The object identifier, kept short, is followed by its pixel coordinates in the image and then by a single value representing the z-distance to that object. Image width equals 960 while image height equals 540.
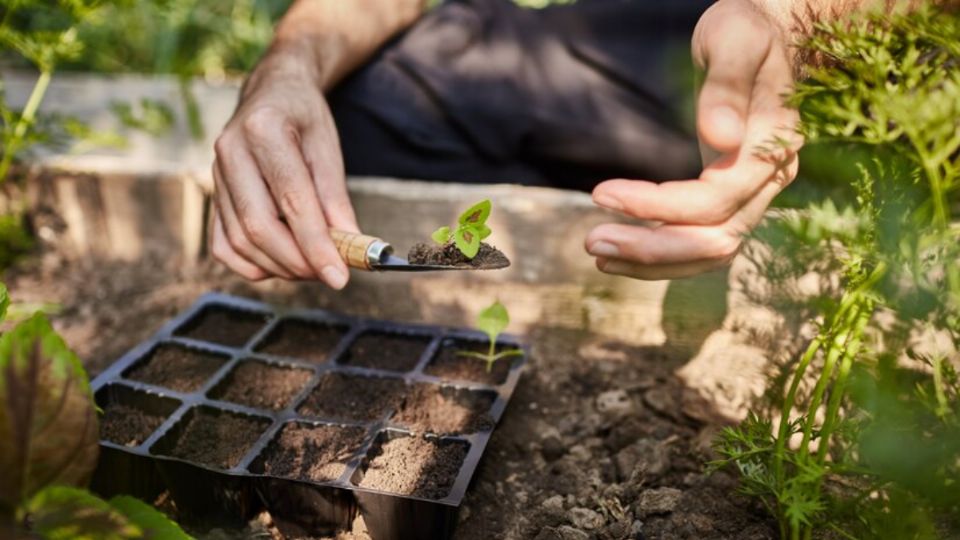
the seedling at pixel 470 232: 0.58
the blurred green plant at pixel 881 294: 0.47
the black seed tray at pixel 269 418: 0.59
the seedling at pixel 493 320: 0.66
